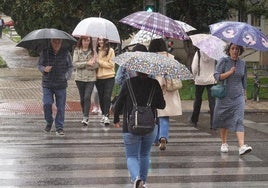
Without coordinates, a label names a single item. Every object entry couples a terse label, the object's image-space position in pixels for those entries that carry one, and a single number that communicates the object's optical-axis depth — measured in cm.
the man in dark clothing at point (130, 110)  655
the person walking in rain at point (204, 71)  1188
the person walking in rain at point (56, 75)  1076
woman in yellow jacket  1190
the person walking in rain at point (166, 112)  956
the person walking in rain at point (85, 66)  1168
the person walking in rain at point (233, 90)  923
